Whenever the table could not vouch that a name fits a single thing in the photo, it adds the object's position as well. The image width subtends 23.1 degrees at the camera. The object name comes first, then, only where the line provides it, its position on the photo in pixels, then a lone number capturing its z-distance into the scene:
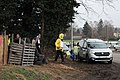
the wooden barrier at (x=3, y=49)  14.78
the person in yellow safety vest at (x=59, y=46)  20.20
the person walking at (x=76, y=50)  27.16
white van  23.41
